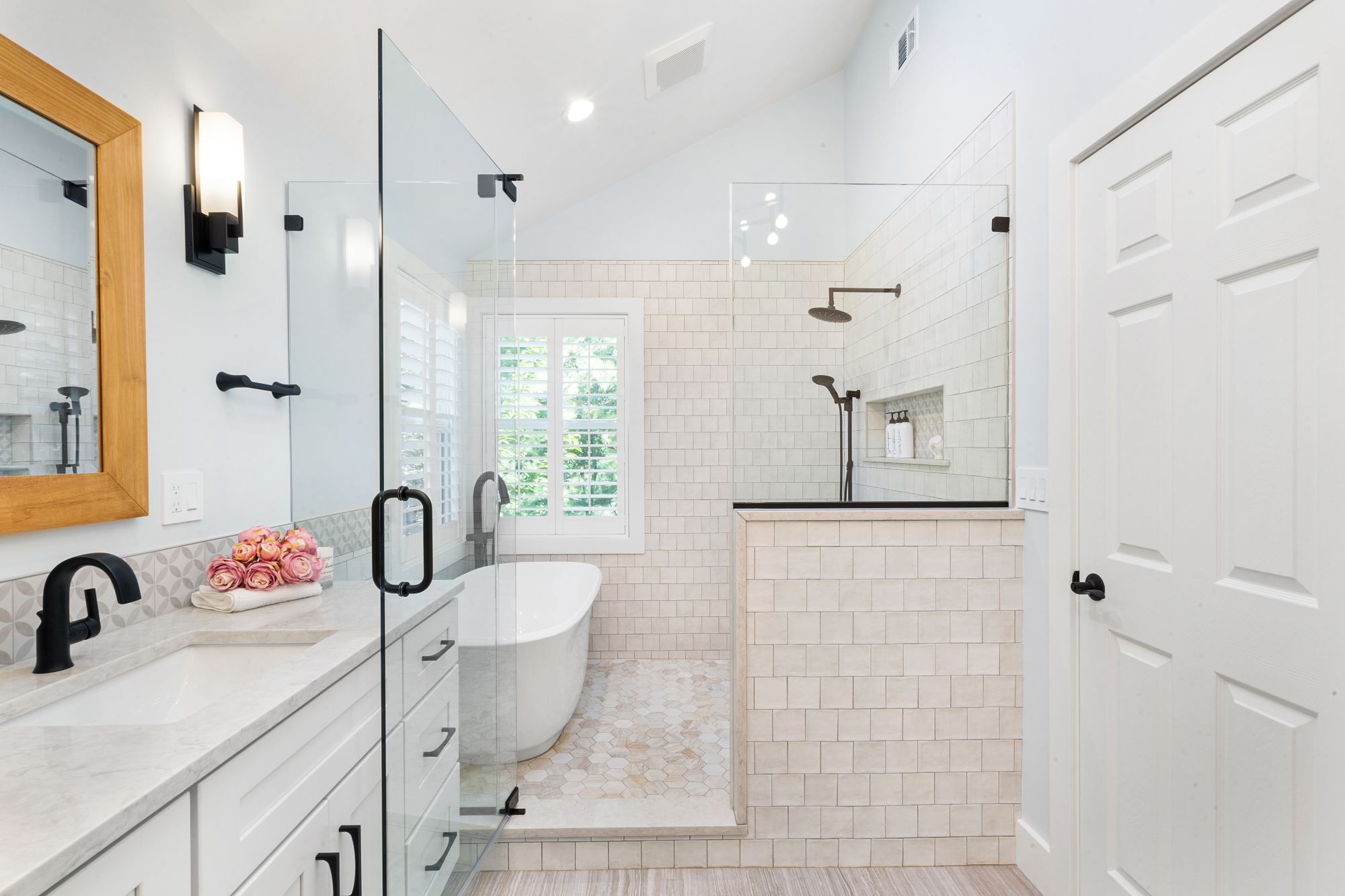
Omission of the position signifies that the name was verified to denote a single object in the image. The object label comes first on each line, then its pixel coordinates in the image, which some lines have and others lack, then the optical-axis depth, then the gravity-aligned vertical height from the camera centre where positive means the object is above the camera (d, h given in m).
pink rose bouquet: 1.58 -0.30
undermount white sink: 1.07 -0.46
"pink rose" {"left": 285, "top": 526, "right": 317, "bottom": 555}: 1.74 -0.25
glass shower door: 1.32 -0.12
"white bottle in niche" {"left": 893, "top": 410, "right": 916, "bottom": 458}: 2.15 +0.02
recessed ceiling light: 2.80 +1.48
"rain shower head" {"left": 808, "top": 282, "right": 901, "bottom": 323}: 2.12 +0.43
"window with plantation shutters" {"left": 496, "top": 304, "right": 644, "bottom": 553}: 3.88 +0.08
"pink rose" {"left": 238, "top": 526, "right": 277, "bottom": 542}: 1.66 -0.24
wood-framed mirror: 1.16 +0.28
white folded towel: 1.53 -0.38
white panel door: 1.09 -0.08
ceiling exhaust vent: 2.73 +1.70
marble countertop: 0.66 -0.40
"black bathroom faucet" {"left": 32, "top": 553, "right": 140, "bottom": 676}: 1.06 -0.28
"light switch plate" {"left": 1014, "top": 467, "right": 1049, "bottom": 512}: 1.89 -0.14
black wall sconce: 1.63 +0.65
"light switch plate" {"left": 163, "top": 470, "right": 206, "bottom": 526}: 1.55 -0.13
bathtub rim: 2.51 -0.77
